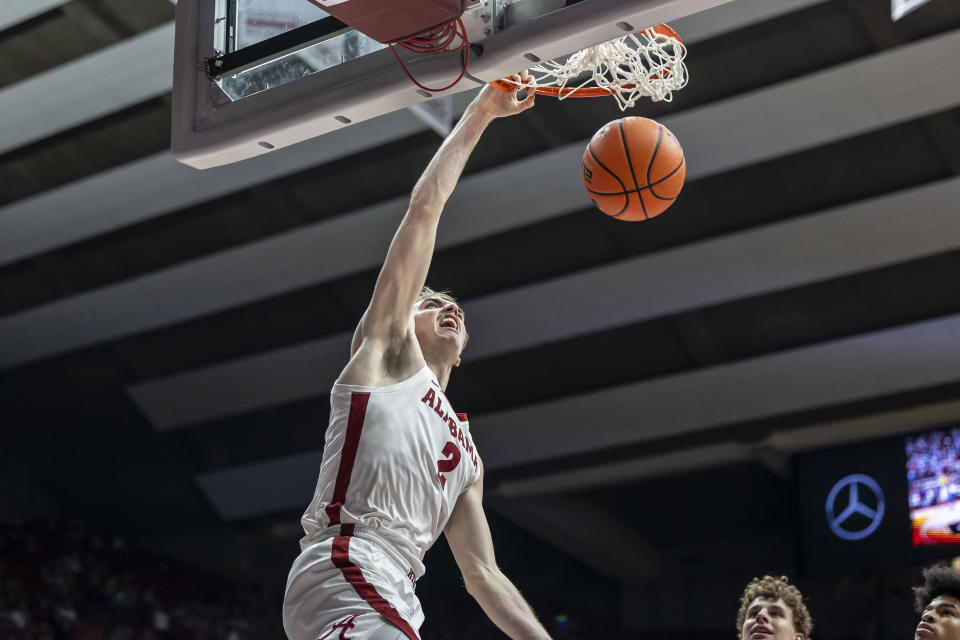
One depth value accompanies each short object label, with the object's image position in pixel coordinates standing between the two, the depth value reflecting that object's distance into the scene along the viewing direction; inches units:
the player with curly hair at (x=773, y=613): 161.5
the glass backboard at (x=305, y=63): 113.0
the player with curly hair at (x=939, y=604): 152.6
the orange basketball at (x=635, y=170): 150.6
